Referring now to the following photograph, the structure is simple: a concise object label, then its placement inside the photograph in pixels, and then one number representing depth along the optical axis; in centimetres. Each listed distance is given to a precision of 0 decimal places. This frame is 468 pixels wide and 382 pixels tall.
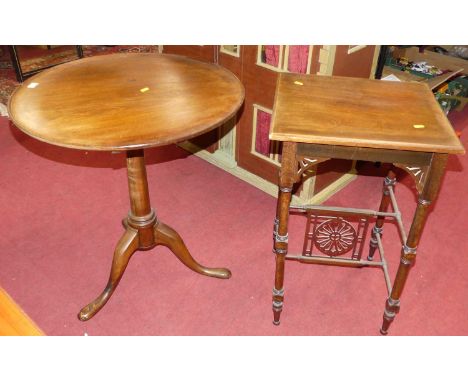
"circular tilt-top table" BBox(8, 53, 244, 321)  177
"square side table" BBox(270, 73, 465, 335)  173
